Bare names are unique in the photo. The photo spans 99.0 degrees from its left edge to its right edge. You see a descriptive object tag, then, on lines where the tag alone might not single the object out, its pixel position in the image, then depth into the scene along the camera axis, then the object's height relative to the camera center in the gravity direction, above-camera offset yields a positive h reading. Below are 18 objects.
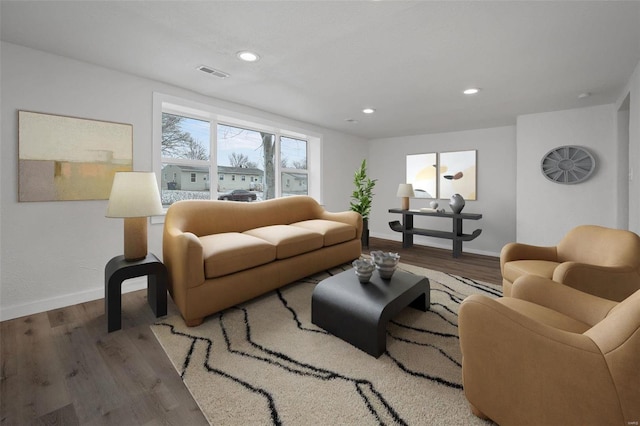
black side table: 2.03 -0.55
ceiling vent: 2.62 +1.38
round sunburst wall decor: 3.71 +0.66
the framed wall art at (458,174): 4.97 +0.69
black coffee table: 1.73 -0.65
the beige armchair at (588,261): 1.71 -0.37
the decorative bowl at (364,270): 2.08 -0.45
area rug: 1.29 -0.93
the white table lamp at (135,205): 2.17 +0.04
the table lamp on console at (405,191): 5.11 +0.38
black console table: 4.39 -0.34
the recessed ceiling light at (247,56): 2.30 +1.34
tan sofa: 2.12 -0.35
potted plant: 5.07 +0.22
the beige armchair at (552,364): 0.85 -0.54
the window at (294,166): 4.78 +0.82
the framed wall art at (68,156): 2.29 +0.50
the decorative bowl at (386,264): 2.14 -0.41
